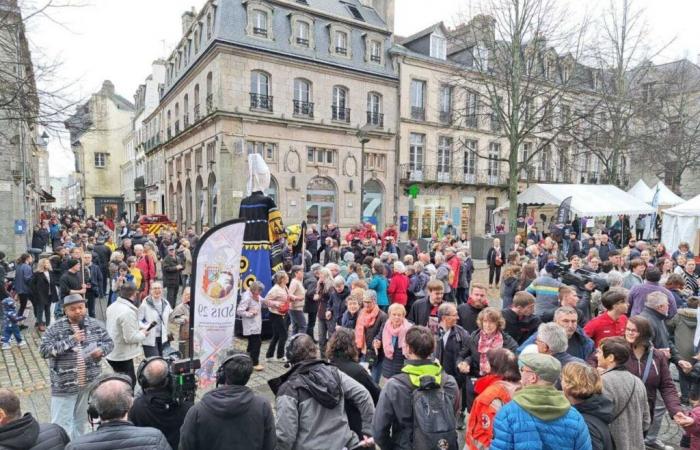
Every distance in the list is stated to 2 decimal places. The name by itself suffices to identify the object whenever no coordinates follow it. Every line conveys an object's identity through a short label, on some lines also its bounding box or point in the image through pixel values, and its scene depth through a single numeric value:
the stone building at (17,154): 8.02
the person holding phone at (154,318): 5.70
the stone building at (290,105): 20.56
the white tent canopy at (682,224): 13.94
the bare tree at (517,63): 15.98
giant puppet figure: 8.05
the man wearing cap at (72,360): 4.09
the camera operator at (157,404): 3.03
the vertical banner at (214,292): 4.18
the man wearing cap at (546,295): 5.45
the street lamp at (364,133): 13.91
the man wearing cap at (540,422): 2.30
